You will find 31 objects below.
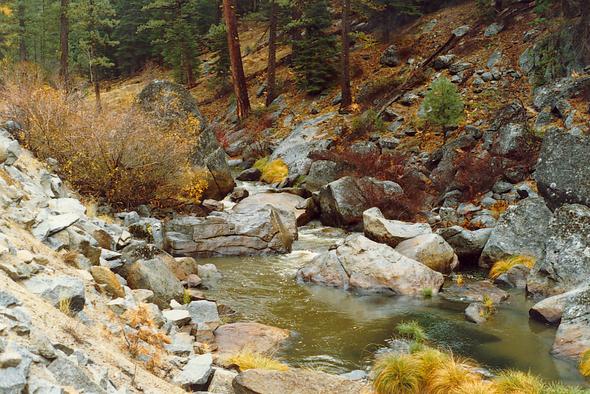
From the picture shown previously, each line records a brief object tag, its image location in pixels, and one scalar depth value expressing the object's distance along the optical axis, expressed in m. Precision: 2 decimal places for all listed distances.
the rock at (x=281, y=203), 16.22
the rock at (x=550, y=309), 8.98
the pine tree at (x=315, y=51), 25.50
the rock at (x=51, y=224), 7.36
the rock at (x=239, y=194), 17.64
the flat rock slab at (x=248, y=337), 7.73
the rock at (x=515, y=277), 11.14
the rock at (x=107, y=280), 6.98
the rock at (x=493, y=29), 23.42
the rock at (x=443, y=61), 22.84
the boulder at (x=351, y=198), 15.45
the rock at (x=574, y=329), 7.73
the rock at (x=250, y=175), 21.64
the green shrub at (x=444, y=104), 17.59
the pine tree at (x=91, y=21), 26.94
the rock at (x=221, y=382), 5.64
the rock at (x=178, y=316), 7.55
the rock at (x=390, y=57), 25.61
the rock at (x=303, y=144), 20.67
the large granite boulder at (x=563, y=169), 11.20
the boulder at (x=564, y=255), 9.98
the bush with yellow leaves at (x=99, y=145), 12.88
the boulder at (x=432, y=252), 11.90
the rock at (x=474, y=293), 10.38
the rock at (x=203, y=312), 8.50
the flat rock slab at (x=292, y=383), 5.61
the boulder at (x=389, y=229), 12.94
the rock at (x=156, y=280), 8.28
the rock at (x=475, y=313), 9.33
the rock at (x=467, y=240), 12.68
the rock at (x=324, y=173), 18.58
